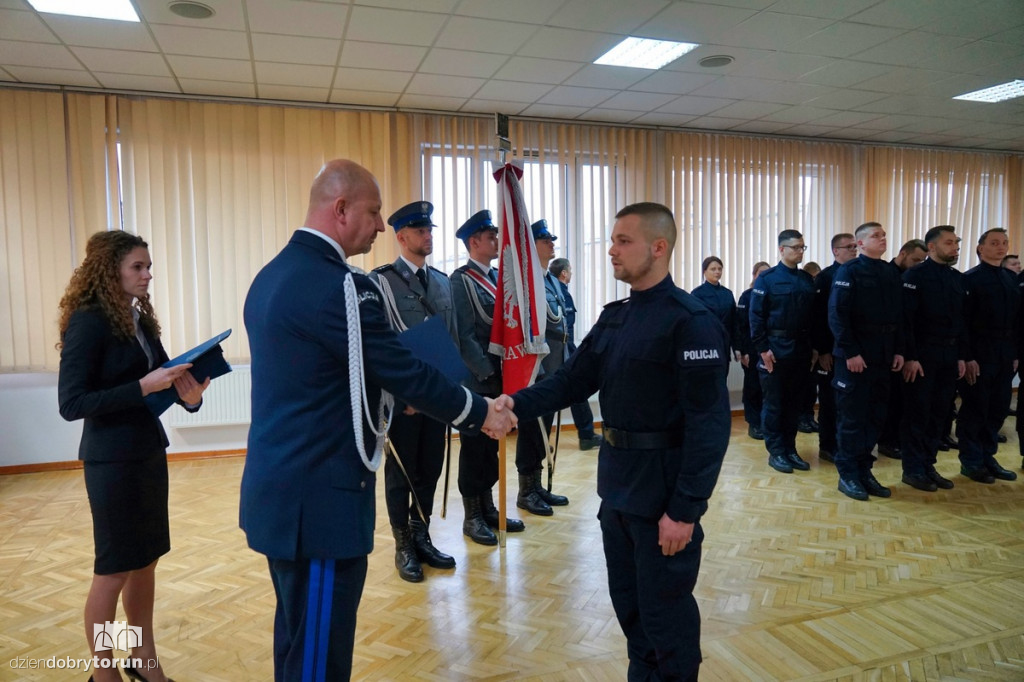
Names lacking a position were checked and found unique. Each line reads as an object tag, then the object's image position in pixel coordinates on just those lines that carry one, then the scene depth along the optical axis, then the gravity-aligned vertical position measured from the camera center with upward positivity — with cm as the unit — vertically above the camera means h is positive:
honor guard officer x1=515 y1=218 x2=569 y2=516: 399 -88
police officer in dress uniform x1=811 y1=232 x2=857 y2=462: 501 -35
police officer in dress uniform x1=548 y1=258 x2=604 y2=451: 564 -101
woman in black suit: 197 -27
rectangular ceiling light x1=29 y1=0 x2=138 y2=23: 370 +174
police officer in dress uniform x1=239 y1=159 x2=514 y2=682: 150 -30
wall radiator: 549 -80
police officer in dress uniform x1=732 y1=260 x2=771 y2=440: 613 -65
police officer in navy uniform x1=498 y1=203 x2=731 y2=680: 170 -37
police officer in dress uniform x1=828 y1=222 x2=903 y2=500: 421 -29
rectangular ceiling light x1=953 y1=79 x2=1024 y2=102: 569 +180
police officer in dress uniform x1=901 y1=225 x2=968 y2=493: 444 -30
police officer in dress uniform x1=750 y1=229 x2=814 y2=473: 492 -32
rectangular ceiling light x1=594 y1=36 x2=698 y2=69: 456 +178
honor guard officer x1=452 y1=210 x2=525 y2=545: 342 -20
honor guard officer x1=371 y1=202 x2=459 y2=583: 308 -60
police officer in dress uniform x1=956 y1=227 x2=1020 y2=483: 460 -43
